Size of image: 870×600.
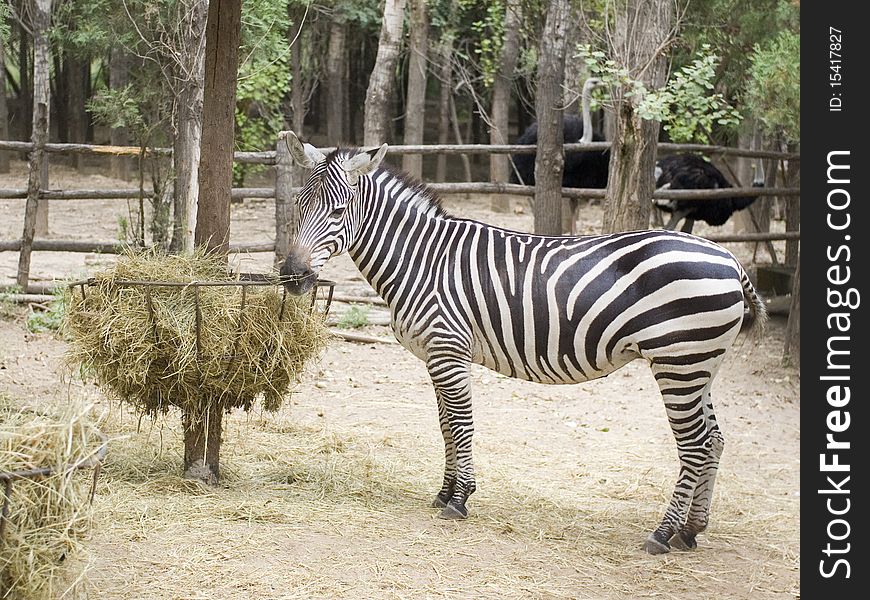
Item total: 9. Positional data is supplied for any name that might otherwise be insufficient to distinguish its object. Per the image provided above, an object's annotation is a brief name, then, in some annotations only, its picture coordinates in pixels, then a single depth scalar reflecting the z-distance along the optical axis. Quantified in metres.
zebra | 4.74
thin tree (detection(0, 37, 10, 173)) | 16.27
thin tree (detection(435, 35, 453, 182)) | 17.76
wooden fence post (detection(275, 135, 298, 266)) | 9.32
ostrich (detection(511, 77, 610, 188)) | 11.56
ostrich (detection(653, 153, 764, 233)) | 11.57
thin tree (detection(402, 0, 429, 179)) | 14.96
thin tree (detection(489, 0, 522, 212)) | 16.02
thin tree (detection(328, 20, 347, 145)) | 18.42
